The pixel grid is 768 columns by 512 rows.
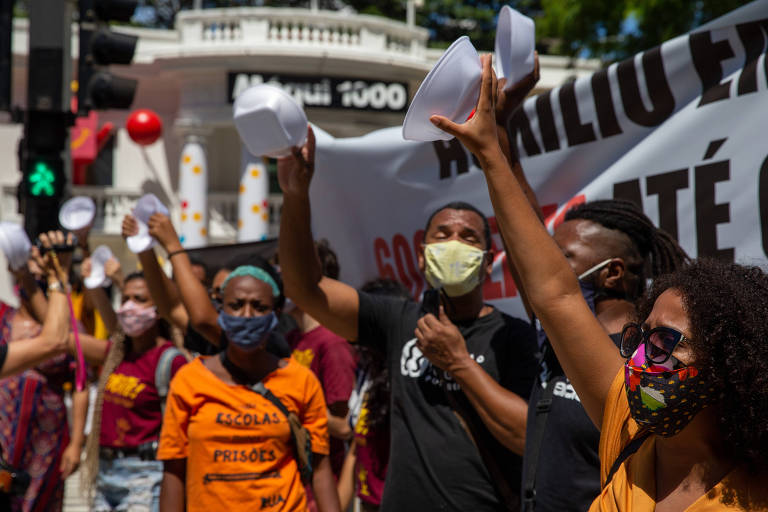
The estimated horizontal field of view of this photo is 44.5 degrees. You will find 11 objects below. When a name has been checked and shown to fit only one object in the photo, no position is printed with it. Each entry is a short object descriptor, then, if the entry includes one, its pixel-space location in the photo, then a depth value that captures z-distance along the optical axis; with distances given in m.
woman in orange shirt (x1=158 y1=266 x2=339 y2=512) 3.61
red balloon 15.40
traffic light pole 6.91
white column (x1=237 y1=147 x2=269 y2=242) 17.16
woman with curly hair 1.82
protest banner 3.24
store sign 17.25
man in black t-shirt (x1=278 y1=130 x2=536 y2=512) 3.01
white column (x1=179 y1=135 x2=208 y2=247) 17.48
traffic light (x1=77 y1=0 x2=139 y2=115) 7.12
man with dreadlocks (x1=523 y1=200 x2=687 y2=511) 2.58
